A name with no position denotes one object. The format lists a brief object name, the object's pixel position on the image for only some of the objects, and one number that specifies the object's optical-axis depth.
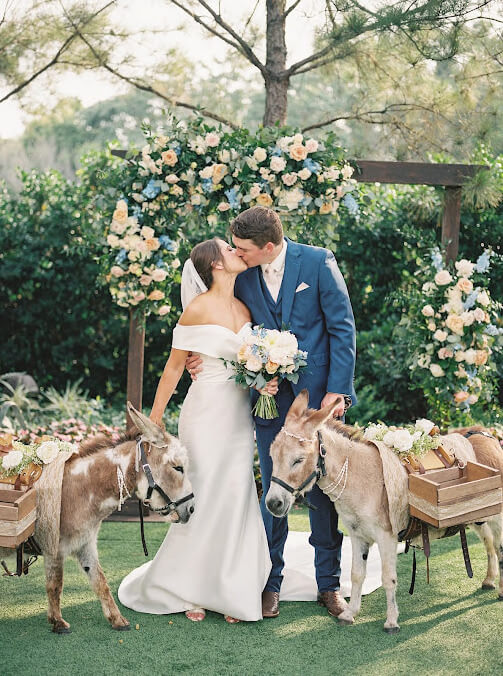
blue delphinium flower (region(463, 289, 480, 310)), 6.92
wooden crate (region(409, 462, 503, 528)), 4.19
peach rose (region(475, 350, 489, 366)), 6.95
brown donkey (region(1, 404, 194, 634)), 4.16
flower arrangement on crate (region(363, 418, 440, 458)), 4.45
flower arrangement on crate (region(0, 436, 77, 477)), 4.20
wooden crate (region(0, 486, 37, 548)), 3.91
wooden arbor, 6.58
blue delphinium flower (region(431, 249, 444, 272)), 7.08
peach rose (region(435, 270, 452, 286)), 6.95
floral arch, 6.10
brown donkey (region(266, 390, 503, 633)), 4.05
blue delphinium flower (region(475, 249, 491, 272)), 7.12
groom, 4.50
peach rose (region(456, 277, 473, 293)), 6.91
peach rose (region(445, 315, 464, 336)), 6.87
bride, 4.53
